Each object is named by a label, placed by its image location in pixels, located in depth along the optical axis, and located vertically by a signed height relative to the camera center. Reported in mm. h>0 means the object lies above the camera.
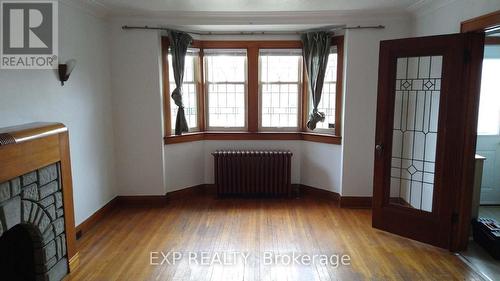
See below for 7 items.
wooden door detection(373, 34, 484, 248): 3143 -316
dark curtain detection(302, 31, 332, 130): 4570 +621
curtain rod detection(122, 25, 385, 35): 4802 +1062
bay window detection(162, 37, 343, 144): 4879 +172
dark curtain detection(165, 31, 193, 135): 4492 +569
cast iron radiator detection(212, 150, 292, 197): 4906 -967
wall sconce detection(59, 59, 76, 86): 3188 +349
